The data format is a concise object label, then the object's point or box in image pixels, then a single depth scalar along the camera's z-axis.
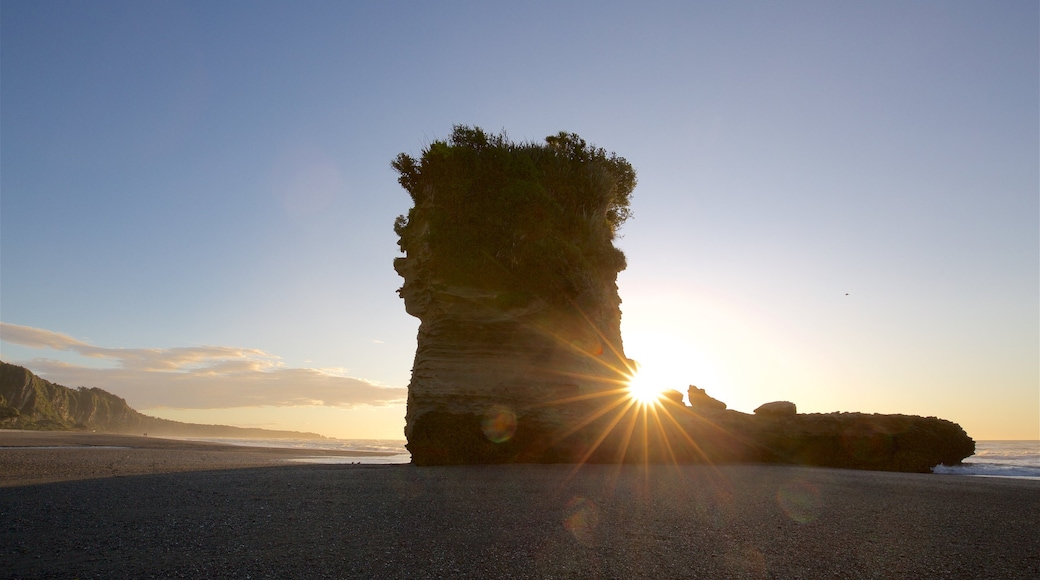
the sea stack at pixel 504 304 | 18.28
